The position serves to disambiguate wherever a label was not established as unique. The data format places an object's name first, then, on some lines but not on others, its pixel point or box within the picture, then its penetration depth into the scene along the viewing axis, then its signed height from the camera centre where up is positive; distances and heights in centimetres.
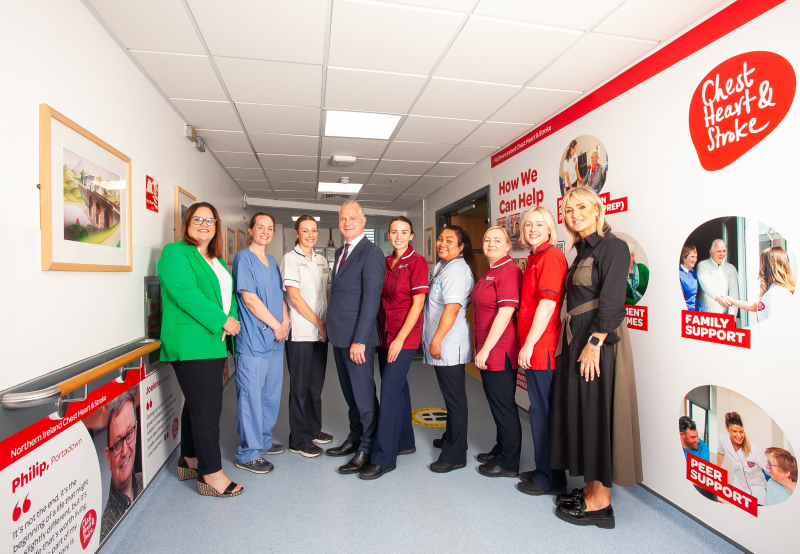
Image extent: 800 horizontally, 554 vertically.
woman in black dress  194 -52
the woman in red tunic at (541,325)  220 -27
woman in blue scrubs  253 -39
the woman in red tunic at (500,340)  238 -38
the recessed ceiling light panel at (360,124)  350 +141
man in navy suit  243 -21
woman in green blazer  218 -26
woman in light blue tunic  250 -37
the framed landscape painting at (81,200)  157 +39
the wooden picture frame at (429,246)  690 +57
